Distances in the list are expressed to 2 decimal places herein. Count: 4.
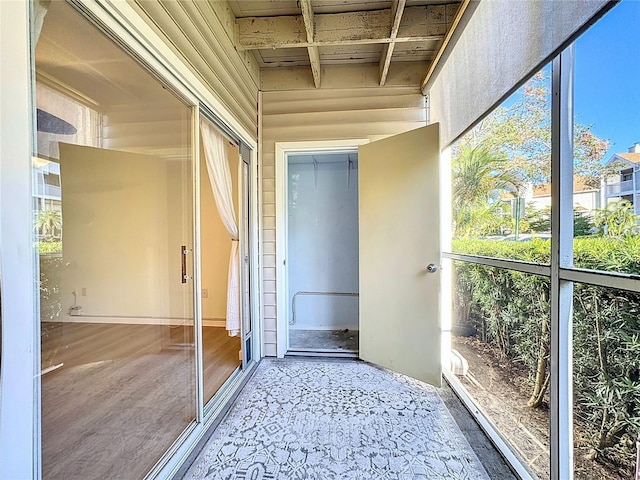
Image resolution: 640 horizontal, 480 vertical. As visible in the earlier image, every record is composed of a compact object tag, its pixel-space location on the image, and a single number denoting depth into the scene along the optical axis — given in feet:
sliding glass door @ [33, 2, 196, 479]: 4.09
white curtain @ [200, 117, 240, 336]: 7.59
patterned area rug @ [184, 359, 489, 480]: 5.13
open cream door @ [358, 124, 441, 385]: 8.20
